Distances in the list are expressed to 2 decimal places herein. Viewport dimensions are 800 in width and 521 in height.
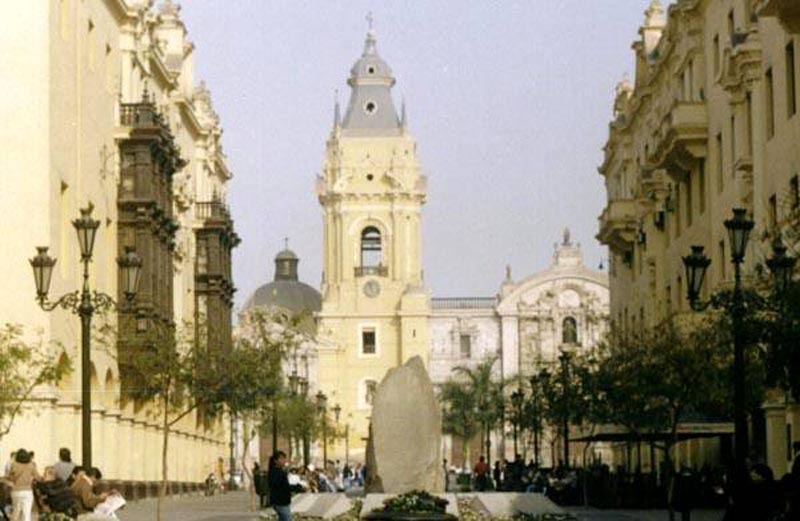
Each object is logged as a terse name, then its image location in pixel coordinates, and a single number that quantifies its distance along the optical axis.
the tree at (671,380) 42.50
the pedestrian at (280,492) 32.69
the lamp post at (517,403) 83.12
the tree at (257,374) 56.22
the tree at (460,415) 129.88
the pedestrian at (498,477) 78.62
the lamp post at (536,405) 73.69
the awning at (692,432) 47.50
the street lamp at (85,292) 31.45
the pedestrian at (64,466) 31.78
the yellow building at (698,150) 44.16
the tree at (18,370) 36.66
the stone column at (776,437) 46.00
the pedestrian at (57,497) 28.17
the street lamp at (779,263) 29.09
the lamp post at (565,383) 60.72
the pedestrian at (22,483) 30.72
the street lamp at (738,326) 27.98
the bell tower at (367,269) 152.12
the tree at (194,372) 49.38
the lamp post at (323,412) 93.90
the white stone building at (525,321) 152.38
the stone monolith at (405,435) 35.38
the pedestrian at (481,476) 73.22
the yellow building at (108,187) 47.75
